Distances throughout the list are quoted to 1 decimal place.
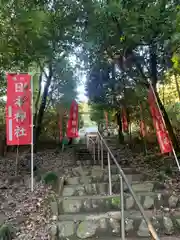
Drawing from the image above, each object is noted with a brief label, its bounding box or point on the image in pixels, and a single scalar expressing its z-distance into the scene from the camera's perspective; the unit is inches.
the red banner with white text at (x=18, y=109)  165.0
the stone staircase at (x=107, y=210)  105.5
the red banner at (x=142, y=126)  228.1
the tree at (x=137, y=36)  144.3
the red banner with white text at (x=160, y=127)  159.4
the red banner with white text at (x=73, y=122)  285.4
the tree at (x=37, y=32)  190.4
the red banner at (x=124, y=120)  291.2
